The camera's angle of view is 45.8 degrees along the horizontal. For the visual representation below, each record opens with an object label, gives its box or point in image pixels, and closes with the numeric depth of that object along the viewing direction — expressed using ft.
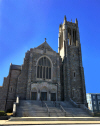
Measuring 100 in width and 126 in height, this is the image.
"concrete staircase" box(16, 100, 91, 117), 57.93
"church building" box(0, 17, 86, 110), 84.02
